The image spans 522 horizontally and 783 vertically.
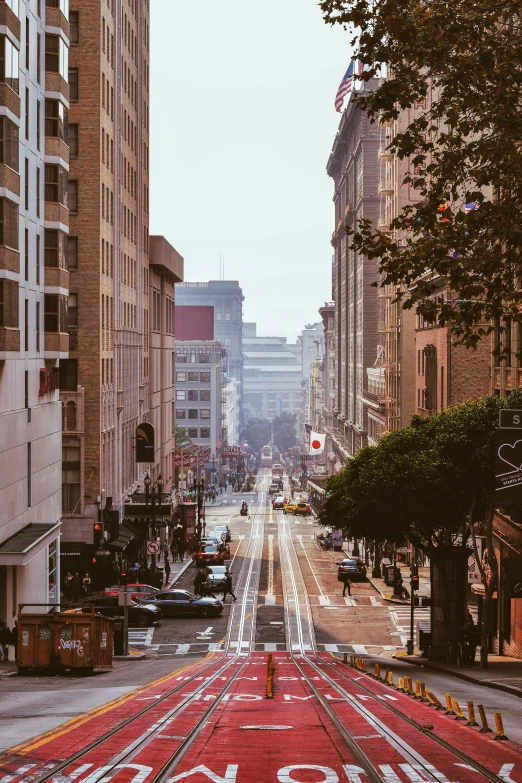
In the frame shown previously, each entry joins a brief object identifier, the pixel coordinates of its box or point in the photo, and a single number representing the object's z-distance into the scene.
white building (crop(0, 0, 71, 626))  42.66
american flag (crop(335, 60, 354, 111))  109.69
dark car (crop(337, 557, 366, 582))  76.06
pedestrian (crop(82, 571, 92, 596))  63.55
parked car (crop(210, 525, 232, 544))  103.89
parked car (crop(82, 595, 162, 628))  55.72
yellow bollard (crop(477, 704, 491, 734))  21.36
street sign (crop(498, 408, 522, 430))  26.77
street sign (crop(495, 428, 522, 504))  26.69
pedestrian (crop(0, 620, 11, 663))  40.58
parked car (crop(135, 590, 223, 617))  59.41
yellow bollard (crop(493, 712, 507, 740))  20.53
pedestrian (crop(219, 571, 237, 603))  66.81
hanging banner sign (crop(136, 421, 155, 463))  82.81
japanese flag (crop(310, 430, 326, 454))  152.38
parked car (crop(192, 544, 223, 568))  82.88
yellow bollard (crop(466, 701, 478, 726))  22.22
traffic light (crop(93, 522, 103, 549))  61.59
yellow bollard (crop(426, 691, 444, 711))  25.74
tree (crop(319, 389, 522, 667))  41.38
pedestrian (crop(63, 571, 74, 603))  61.91
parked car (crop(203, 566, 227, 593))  67.94
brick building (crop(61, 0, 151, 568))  66.50
